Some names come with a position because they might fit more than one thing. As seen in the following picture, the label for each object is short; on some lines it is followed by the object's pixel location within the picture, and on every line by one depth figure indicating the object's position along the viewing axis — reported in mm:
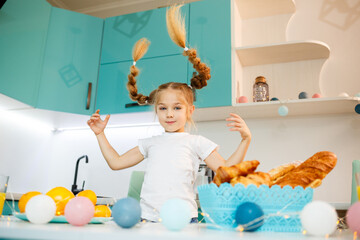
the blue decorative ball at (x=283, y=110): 1907
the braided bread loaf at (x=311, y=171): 626
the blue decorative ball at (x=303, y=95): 1889
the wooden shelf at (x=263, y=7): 2232
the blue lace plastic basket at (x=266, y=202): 576
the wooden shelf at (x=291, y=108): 1836
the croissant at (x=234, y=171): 616
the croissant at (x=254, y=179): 596
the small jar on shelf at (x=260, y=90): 2027
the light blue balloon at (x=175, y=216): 501
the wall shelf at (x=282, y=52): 2008
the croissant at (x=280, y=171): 692
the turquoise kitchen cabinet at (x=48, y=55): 2004
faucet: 2256
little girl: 1201
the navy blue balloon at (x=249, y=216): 525
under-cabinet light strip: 2451
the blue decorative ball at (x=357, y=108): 1812
